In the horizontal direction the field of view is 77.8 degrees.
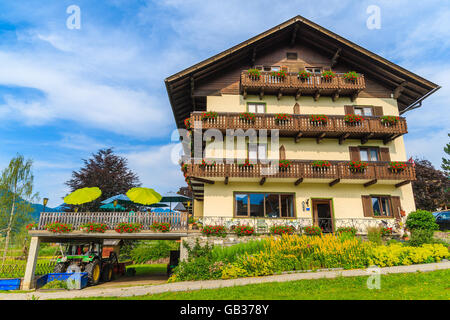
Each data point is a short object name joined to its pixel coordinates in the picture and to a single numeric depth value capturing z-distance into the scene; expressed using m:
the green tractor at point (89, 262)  13.69
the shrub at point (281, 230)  16.30
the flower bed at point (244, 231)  15.96
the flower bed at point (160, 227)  15.13
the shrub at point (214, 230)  15.68
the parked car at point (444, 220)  21.12
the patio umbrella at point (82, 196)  15.58
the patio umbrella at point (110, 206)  19.67
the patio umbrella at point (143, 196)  16.41
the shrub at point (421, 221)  16.05
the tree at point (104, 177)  27.91
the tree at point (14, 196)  17.80
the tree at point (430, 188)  29.50
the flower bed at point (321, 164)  18.02
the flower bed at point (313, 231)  16.58
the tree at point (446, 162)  36.49
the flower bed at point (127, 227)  14.98
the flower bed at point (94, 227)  14.84
